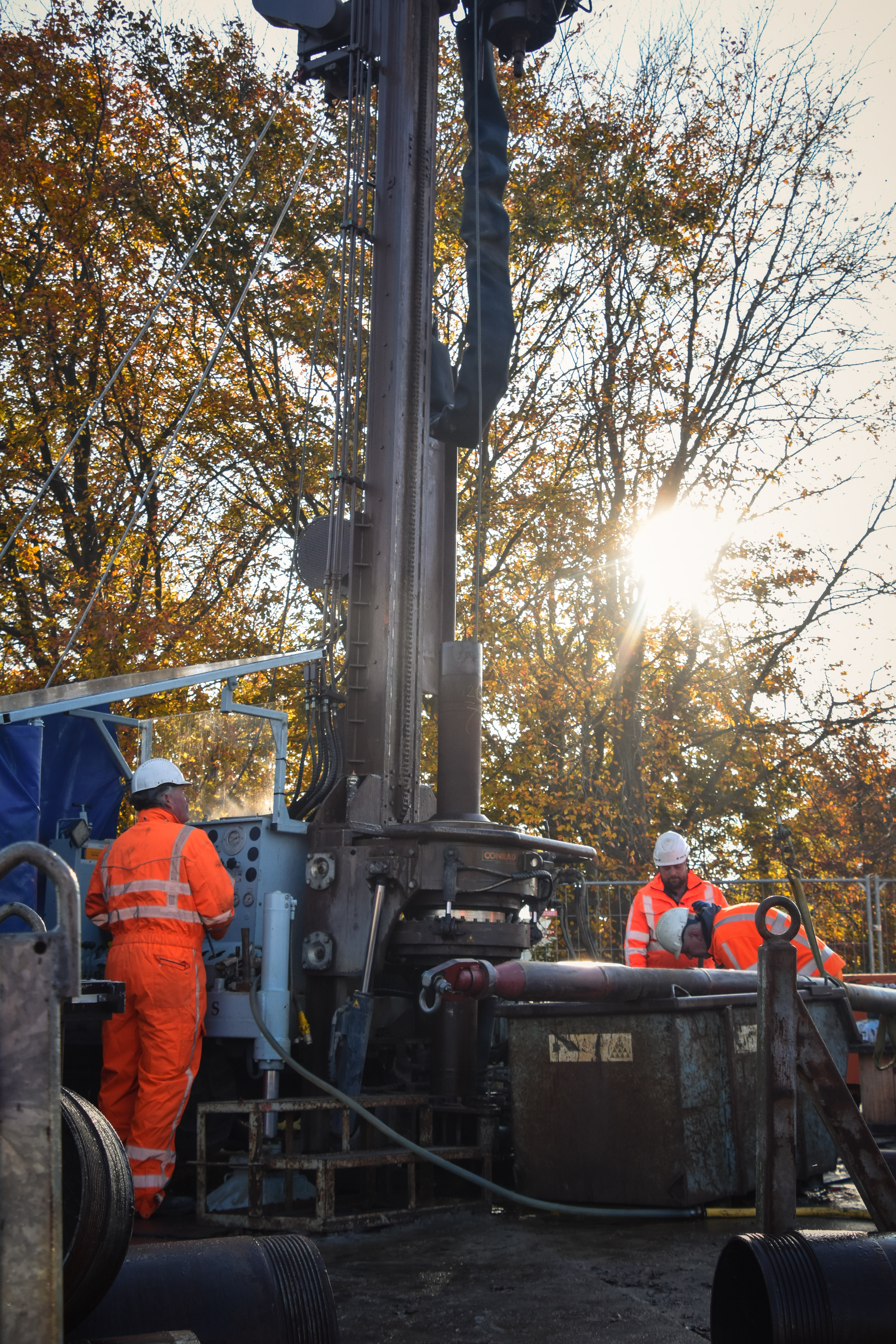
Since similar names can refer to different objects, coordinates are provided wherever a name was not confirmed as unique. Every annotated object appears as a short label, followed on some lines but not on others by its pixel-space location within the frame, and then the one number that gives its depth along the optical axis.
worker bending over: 6.91
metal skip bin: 5.66
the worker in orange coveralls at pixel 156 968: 6.04
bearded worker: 7.96
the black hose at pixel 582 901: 8.01
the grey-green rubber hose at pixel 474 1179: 4.95
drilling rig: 7.11
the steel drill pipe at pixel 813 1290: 2.93
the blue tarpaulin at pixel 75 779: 7.68
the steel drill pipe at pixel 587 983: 4.34
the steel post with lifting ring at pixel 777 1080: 3.29
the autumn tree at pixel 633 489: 18.95
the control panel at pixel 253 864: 7.05
